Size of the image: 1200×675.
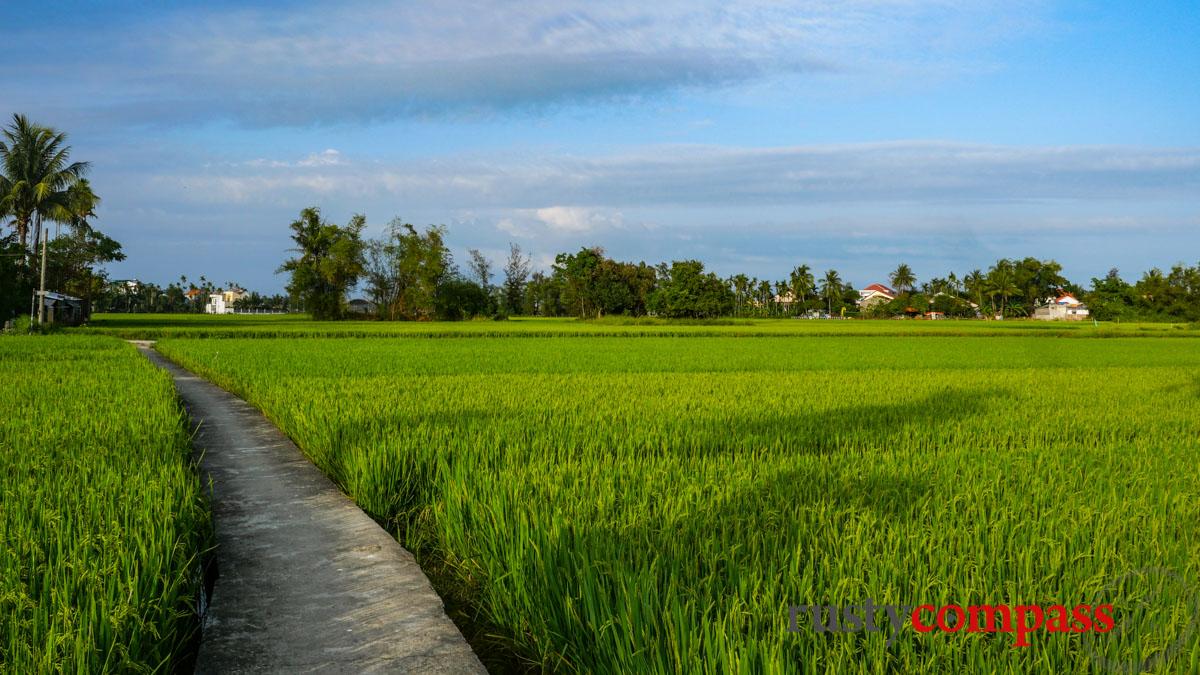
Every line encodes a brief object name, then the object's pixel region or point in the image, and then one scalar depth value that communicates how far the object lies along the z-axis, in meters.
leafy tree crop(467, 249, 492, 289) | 78.25
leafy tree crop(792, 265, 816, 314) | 110.12
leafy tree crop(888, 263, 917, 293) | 124.88
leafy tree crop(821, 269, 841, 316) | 110.44
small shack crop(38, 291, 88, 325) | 37.81
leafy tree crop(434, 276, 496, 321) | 60.09
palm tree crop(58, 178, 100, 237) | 42.88
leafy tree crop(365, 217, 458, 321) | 59.91
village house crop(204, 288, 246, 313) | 138.38
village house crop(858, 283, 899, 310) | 118.88
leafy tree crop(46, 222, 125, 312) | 48.75
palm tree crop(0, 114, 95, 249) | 41.75
